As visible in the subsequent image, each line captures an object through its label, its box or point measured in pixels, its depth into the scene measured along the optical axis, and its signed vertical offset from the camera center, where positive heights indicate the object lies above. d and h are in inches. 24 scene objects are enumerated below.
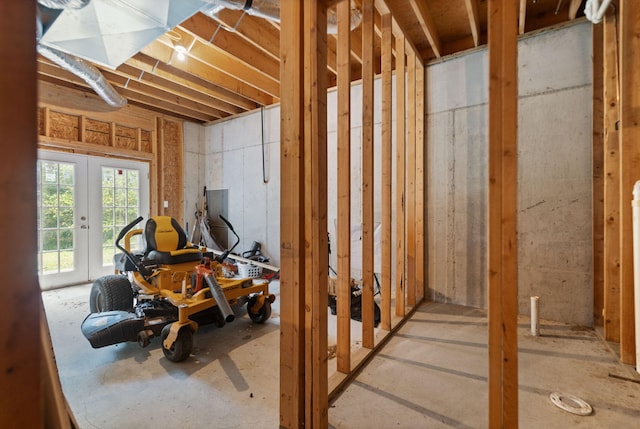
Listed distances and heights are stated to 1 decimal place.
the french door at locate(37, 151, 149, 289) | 164.2 +2.3
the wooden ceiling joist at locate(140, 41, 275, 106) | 135.1 +77.7
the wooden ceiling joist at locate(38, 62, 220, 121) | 151.0 +76.6
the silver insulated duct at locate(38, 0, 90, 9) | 78.7 +58.9
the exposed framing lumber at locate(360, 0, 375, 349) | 86.2 +15.9
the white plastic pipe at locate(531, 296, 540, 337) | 100.8 -37.2
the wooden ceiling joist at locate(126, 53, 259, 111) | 143.2 +77.3
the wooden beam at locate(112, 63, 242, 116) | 150.9 +76.9
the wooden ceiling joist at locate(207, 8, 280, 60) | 109.4 +79.0
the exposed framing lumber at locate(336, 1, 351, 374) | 78.7 +9.1
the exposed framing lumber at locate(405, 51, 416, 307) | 129.3 +16.2
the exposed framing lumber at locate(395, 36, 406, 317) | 116.1 +15.9
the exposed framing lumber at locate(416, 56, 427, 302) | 135.9 +21.5
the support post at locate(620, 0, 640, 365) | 77.0 +17.1
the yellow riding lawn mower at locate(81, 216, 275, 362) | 85.3 -28.9
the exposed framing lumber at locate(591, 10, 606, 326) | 103.5 +19.4
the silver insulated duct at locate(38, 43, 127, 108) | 115.4 +65.7
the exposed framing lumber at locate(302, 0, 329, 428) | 56.0 +1.1
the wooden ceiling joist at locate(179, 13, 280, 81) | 117.9 +79.6
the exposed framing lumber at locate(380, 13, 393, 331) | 99.2 +20.5
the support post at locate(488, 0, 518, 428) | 42.3 +0.0
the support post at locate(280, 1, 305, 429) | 56.1 -1.5
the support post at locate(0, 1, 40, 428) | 19.4 -0.5
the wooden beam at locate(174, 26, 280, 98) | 133.4 +79.3
